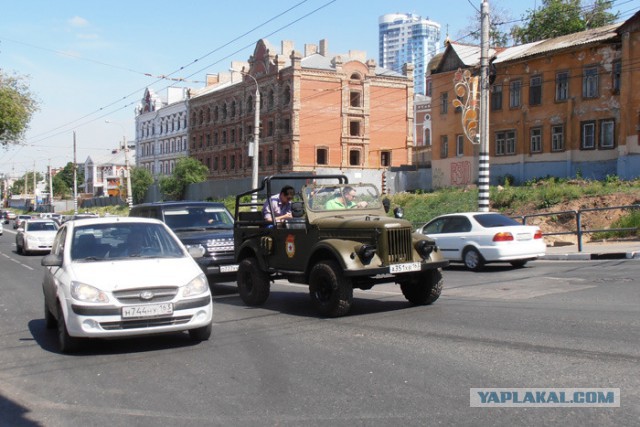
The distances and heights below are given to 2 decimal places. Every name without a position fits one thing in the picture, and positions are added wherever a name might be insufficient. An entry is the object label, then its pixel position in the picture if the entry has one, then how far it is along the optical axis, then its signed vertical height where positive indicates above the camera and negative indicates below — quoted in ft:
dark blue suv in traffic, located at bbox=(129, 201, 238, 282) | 44.93 -2.50
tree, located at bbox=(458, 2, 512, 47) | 209.49 +46.94
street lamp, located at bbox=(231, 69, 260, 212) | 106.77 +7.22
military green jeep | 32.22 -2.87
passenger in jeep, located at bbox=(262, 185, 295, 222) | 38.23 -0.67
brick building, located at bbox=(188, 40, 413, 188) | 200.54 +24.15
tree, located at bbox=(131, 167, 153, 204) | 248.93 +3.86
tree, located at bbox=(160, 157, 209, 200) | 231.09 +4.55
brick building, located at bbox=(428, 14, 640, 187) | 118.83 +16.00
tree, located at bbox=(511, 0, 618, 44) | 191.11 +48.34
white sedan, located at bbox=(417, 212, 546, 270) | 54.19 -3.98
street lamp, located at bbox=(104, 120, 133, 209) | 166.47 +6.10
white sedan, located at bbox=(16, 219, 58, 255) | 96.43 -6.07
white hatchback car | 25.43 -3.55
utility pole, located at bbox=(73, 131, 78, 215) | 224.41 +14.10
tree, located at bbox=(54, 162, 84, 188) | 483.92 +12.36
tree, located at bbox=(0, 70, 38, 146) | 100.01 +12.30
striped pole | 73.67 +11.50
